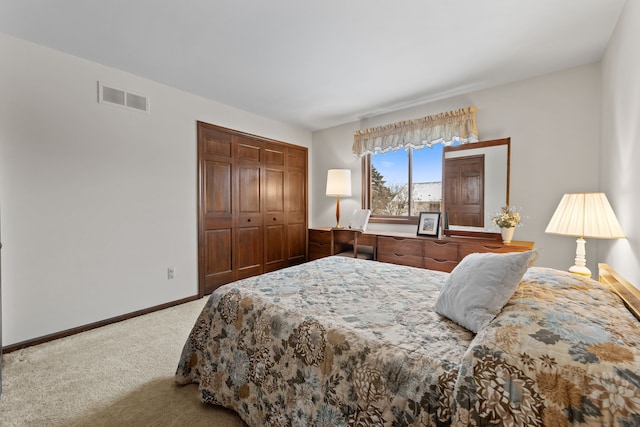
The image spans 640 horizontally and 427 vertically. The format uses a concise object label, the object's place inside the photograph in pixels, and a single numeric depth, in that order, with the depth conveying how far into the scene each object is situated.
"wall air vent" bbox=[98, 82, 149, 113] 2.62
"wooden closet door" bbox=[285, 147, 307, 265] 4.55
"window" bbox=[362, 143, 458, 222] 3.67
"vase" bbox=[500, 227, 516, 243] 2.79
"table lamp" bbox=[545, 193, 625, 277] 1.84
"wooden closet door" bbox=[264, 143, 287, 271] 4.19
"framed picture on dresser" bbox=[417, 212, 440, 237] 3.36
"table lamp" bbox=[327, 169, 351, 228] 4.20
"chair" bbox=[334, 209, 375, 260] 3.78
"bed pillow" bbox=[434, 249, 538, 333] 1.14
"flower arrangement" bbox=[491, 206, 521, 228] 2.78
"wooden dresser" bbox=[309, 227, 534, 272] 2.86
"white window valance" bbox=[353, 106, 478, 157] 3.18
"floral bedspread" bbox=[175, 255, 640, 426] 0.76
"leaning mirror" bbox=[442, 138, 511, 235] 3.03
